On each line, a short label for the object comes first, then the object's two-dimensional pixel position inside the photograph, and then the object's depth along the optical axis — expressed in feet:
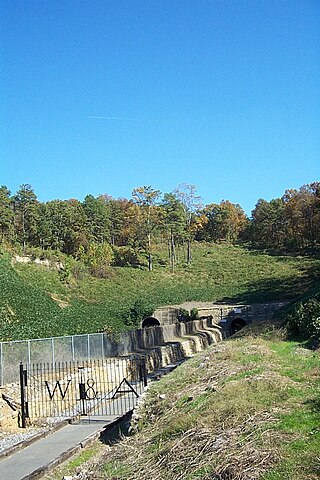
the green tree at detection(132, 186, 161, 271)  263.29
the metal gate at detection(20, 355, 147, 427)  69.67
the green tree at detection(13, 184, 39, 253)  241.14
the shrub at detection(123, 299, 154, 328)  144.89
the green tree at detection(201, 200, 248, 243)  366.84
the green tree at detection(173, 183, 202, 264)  283.51
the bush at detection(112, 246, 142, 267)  252.42
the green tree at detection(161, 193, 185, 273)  271.90
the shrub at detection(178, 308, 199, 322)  173.78
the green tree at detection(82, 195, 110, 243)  283.79
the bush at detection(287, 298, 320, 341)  68.03
